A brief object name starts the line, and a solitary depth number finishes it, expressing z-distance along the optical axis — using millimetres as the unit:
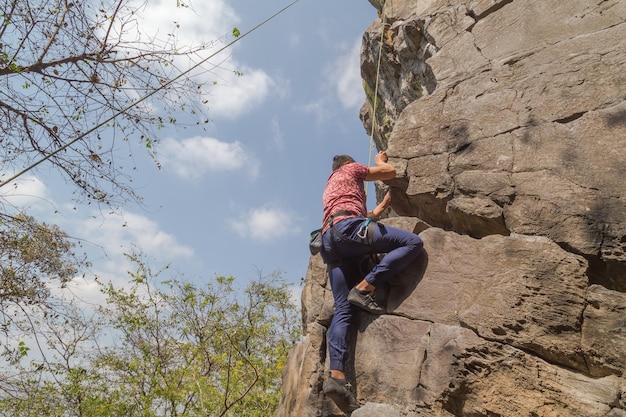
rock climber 4078
